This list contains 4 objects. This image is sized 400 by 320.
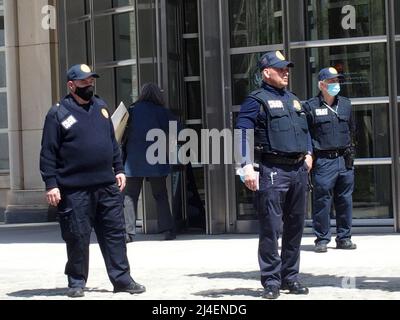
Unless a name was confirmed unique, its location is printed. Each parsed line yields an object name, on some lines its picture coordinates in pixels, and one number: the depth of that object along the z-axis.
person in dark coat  12.03
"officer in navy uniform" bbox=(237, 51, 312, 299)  7.57
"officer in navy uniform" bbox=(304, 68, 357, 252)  10.41
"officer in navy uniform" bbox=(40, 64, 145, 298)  7.85
